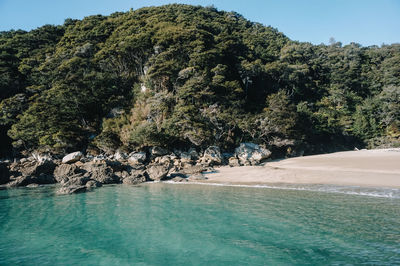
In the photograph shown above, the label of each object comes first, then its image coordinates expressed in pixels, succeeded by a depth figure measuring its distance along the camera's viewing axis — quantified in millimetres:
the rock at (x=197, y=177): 19773
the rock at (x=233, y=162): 23938
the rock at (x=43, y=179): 20086
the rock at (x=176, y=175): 20733
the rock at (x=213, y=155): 24527
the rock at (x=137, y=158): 24844
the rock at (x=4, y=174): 20031
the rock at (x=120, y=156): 25717
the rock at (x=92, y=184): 17559
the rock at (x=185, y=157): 24862
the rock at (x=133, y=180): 18953
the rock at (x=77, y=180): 17294
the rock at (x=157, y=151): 25922
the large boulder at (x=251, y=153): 25411
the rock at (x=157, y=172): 19828
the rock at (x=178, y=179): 19394
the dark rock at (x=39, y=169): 21000
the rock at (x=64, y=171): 20891
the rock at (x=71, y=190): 15453
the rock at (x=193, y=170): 21558
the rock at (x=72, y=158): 24203
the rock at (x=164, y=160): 24422
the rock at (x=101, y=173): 19359
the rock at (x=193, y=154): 26128
